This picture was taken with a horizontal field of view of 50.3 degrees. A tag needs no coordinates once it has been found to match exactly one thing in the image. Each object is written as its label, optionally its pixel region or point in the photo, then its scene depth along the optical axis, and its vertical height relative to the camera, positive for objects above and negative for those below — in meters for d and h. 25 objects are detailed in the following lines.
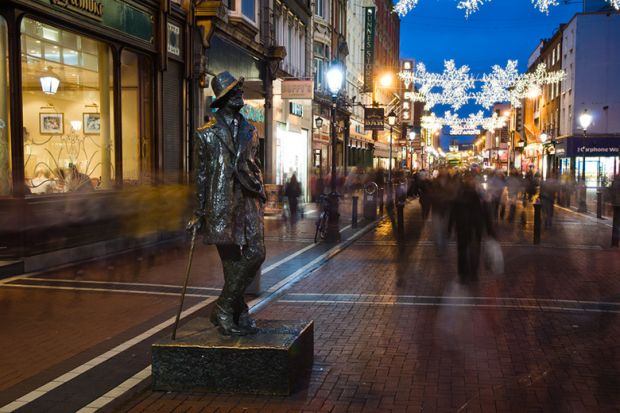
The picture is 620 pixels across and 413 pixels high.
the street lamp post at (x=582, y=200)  27.35 -1.57
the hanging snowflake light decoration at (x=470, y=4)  9.74 +2.37
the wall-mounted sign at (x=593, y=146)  46.72 +1.20
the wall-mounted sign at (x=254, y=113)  23.33 +1.82
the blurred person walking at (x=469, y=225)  10.84 -1.03
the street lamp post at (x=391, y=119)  32.97 +2.19
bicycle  15.93 -1.42
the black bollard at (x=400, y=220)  16.14 -1.46
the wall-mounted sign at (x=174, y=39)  16.61 +3.14
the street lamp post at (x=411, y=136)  50.47 +2.03
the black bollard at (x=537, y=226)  15.50 -1.49
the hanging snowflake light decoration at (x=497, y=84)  28.44 +3.51
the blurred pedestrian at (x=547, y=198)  20.17 -1.09
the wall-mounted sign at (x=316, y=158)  35.09 +0.25
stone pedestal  5.14 -1.59
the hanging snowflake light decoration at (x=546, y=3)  9.73 +2.37
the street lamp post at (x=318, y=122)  32.59 +2.01
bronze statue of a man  5.33 -0.27
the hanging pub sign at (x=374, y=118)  32.25 +2.18
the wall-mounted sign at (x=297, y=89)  23.91 +2.67
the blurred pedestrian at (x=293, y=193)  20.86 -0.96
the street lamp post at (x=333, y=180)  15.90 -0.46
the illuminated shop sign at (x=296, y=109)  29.56 +2.46
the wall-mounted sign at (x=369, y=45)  44.66 +8.09
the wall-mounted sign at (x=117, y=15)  12.63 +3.10
